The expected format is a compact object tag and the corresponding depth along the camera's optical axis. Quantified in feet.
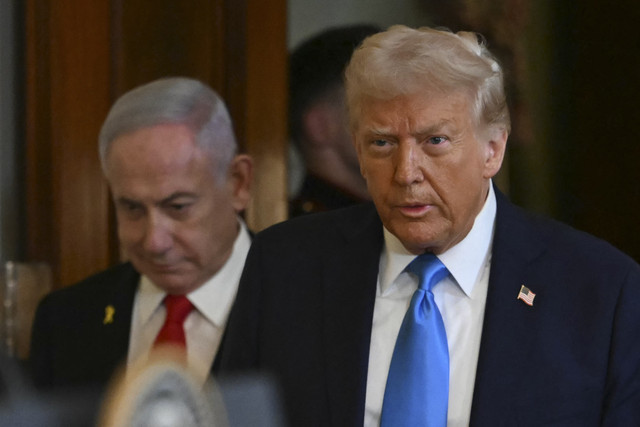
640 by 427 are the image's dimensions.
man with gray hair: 15.84
